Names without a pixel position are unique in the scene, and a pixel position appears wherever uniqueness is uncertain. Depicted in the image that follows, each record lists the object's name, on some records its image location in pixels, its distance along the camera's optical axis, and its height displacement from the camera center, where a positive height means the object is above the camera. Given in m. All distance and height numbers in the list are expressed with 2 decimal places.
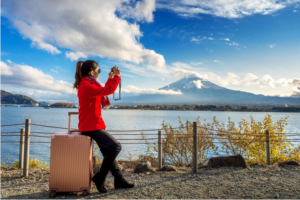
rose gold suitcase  4.03 -0.94
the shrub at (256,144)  8.73 -1.36
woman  3.87 +0.00
